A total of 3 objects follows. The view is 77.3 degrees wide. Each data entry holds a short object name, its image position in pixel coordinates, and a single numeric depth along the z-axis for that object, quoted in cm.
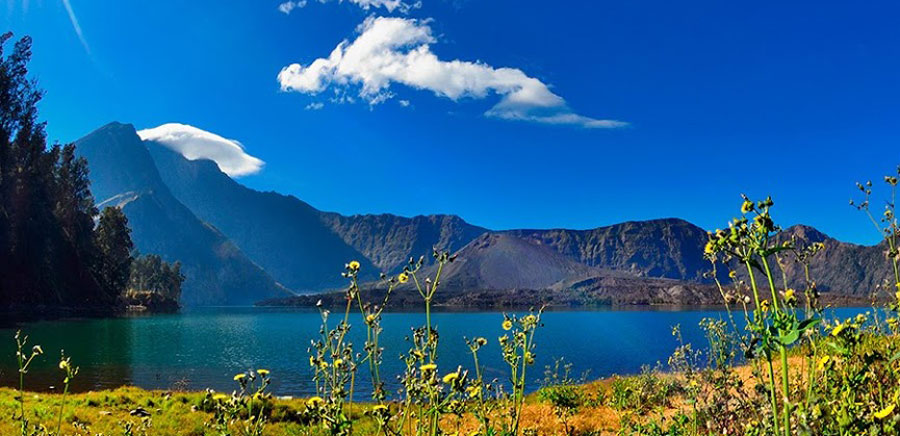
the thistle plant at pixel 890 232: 488
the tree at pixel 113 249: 14138
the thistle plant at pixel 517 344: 543
